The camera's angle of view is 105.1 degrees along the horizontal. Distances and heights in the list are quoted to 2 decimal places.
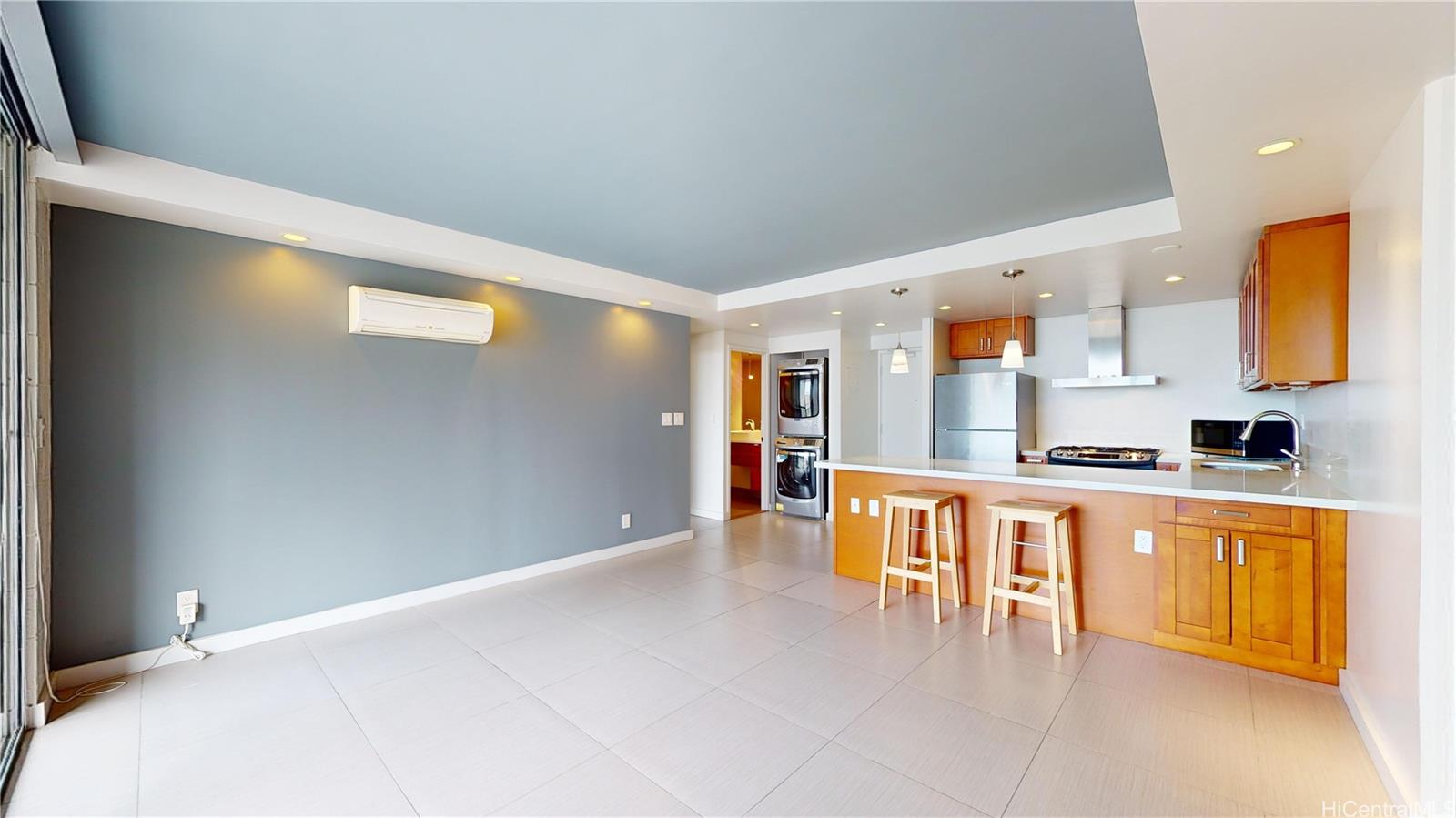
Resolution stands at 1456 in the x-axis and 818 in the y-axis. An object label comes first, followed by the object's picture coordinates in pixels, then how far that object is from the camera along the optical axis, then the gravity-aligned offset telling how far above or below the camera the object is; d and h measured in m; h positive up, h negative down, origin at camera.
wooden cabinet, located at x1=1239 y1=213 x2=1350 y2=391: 2.48 +0.45
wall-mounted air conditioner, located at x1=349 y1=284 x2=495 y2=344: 3.19 +0.53
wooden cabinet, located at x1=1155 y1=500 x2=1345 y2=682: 2.44 -0.87
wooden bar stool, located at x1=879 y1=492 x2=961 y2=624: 3.34 -0.85
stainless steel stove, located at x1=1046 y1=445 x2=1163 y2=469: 4.46 -0.47
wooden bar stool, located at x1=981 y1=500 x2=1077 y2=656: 2.89 -0.87
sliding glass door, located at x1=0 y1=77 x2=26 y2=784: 1.96 -0.07
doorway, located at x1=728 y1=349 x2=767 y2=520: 7.90 -0.21
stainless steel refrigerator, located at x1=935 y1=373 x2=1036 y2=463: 5.00 -0.15
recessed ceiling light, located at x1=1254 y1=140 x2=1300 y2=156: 1.87 +0.85
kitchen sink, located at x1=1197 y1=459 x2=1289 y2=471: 3.55 -0.46
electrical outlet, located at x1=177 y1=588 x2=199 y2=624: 2.73 -0.99
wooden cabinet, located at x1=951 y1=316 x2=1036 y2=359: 5.28 +0.62
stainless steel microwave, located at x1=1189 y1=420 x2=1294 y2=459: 4.32 -0.33
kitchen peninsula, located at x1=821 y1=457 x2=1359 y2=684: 2.46 -0.79
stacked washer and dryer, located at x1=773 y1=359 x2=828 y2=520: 6.20 -0.40
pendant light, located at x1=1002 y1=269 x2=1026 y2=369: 3.66 +0.31
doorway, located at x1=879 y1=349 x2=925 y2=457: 6.37 -0.14
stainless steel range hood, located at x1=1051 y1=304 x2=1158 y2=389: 4.75 +0.44
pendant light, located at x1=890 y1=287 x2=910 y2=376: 4.34 +0.31
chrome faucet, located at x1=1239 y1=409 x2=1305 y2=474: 3.02 -0.34
